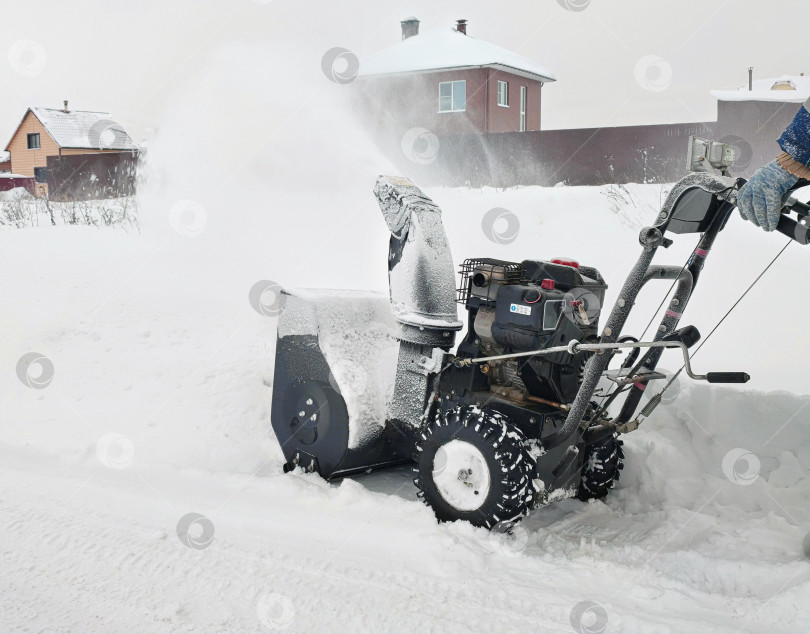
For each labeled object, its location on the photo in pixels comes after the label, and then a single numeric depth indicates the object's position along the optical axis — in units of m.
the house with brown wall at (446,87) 28.61
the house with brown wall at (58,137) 36.66
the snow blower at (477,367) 3.58
